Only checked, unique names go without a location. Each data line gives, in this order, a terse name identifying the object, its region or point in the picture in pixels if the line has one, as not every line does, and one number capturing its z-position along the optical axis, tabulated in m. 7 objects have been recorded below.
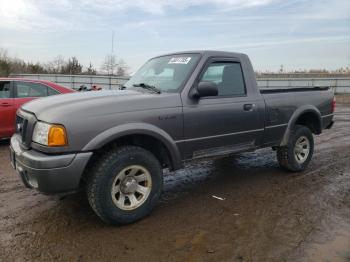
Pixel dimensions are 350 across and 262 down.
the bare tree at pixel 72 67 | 35.53
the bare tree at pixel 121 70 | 33.81
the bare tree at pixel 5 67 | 30.88
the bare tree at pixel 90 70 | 34.55
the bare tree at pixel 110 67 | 32.28
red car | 7.66
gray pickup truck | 3.58
